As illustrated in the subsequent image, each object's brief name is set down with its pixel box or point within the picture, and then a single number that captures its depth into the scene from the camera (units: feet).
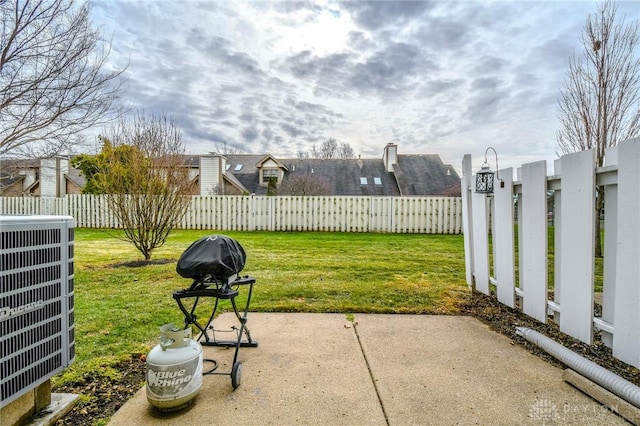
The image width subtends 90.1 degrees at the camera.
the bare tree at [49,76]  17.47
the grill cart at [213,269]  6.61
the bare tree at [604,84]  18.56
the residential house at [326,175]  63.87
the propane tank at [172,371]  5.70
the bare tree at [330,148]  102.55
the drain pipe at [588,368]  6.09
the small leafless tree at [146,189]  19.54
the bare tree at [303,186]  59.54
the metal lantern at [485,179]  11.75
